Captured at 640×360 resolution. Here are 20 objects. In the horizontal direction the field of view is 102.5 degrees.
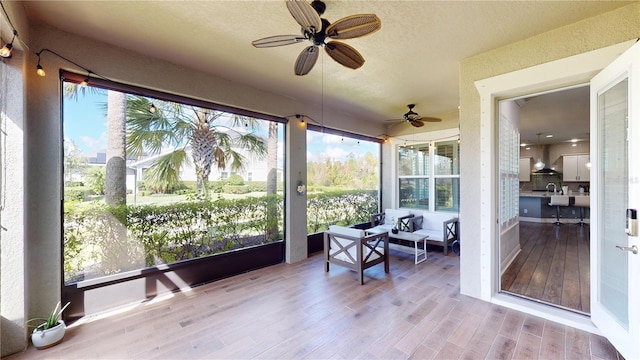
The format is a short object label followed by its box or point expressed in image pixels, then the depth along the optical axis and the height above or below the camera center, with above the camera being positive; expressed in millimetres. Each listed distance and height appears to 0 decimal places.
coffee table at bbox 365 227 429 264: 4402 -1108
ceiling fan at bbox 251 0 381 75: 1804 +1152
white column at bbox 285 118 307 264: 4598 -302
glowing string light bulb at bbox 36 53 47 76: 2369 +1025
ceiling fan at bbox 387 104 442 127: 4696 +1126
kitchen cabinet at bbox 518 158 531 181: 9273 +353
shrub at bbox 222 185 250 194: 3951 -146
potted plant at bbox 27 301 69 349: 2242 -1345
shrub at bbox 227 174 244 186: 4004 -3
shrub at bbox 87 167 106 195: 2902 +15
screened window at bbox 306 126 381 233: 5316 +31
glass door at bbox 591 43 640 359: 1868 -166
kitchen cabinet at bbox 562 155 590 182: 8414 +345
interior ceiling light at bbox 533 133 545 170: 8336 +441
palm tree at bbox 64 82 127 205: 3006 +353
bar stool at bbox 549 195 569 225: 7684 -694
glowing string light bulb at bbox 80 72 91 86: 2744 +1066
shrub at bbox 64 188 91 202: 2742 -147
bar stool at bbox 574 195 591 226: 7480 -686
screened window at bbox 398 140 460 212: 5813 +77
